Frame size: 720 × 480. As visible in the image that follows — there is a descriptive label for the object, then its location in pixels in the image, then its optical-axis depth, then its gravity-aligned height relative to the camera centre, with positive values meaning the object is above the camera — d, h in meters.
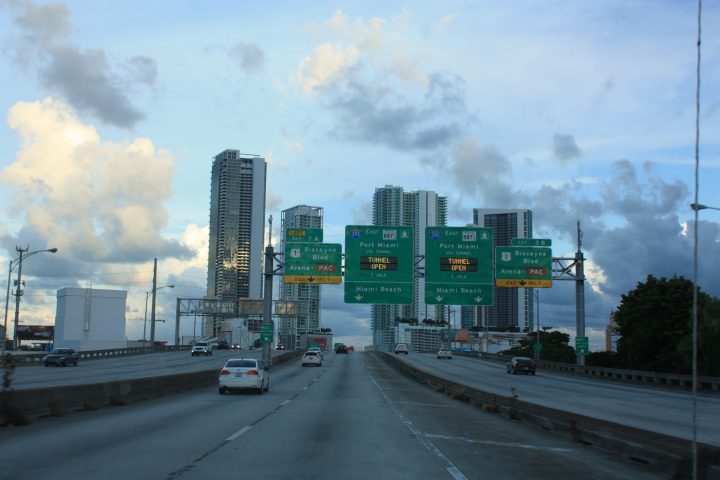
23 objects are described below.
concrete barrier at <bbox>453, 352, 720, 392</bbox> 44.19 -3.93
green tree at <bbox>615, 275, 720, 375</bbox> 59.97 +0.06
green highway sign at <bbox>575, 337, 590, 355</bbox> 54.75 -1.81
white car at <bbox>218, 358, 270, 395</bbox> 30.42 -2.67
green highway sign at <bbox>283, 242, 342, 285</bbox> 47.34 +3.41
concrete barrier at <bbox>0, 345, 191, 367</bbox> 65.47 -4.96
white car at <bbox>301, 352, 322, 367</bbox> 68.44 -4.24
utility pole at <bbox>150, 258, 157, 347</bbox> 90.67 +2.22
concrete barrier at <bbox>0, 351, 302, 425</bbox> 17.05 -2.58
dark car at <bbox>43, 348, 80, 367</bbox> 61.78 -4.18
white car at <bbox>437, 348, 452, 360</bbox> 96.88 -4.78
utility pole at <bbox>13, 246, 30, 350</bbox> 68.12 +1.62
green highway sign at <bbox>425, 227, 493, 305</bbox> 46.22 +3.37
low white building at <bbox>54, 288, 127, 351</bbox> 109.12 -1.28
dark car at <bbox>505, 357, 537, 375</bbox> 61.66 -3.91
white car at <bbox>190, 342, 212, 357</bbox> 86.88 -4.49
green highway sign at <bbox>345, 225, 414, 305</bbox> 46.31 +3.36
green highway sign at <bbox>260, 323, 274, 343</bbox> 54.31 -1.37
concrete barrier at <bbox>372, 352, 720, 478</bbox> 10.47 -2.22
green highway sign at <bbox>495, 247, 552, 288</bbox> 47.72 +3.49
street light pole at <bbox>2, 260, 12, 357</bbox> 67.52 +1.00
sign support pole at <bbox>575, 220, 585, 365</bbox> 50.78 +2.00
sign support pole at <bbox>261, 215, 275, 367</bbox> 50.16 +1.31
